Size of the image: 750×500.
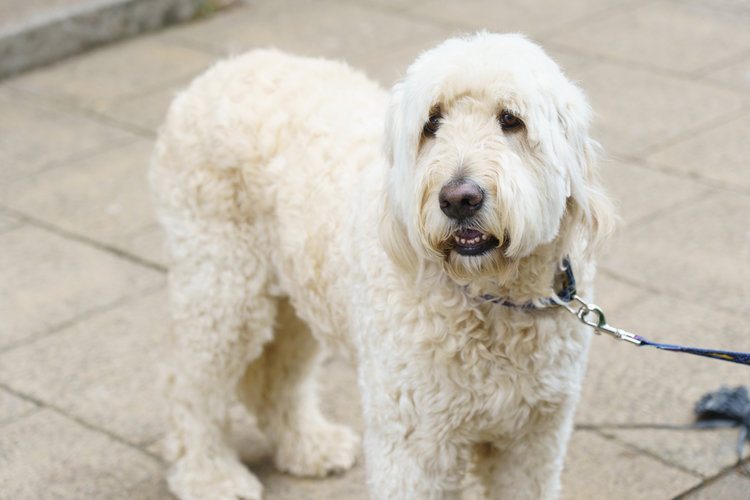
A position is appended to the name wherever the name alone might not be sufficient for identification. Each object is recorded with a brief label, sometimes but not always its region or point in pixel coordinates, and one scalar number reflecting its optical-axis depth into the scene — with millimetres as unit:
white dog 3146
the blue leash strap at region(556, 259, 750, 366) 3445
